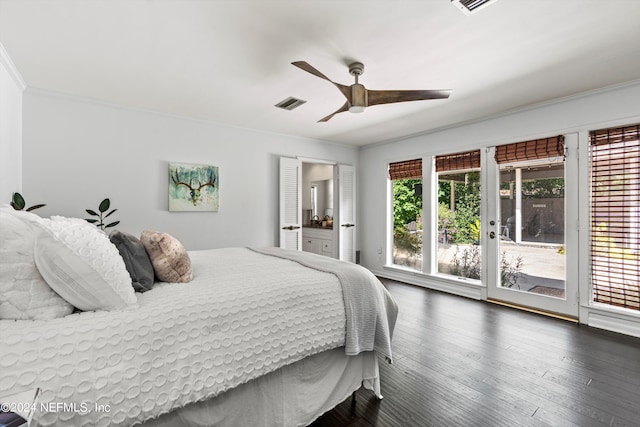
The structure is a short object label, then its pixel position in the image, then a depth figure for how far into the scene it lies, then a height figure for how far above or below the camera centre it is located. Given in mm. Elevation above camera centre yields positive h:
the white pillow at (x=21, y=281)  1092 -267
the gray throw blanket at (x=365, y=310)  1781 -641
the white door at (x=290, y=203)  4855 +146
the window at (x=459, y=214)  4281 -37
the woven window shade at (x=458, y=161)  4223 +762
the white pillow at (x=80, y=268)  1156 -232
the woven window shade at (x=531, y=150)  3452 +775
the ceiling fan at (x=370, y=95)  2490 +1005
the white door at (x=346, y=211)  5582 +13
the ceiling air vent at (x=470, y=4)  1819 +1307
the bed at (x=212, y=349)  1005 -594
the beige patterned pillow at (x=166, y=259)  1722 -280
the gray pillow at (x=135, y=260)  1563 -270
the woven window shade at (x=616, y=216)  2982 -47
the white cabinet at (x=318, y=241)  5801 -610
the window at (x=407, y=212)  5031 -6
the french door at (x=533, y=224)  3393 -162
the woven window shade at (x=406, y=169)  4926 +740
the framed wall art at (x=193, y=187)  3961 +347
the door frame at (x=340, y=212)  5027 -6
